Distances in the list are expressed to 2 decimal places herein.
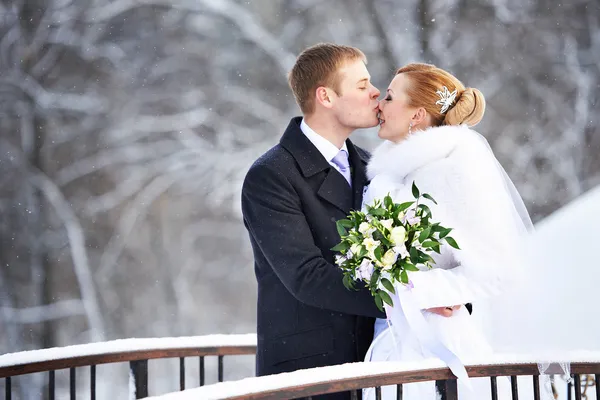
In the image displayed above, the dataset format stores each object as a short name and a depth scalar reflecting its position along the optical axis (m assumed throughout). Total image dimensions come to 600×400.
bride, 4.90
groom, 5.39
